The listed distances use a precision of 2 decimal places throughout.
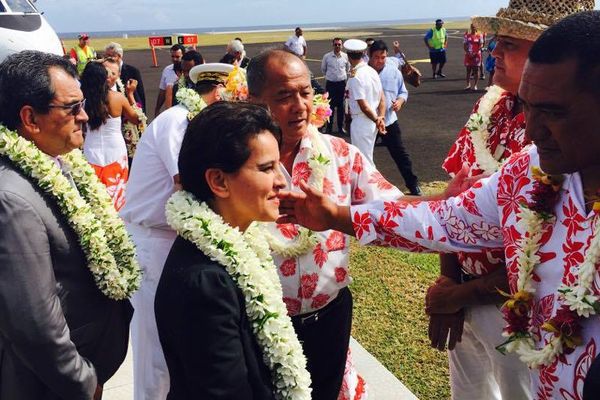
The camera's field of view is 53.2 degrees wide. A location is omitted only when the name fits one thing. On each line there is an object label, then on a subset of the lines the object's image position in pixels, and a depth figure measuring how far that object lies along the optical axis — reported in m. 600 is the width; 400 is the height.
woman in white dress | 6.23
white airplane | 9.27
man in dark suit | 2.15
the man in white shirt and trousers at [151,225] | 3.21
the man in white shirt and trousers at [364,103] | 8.05
